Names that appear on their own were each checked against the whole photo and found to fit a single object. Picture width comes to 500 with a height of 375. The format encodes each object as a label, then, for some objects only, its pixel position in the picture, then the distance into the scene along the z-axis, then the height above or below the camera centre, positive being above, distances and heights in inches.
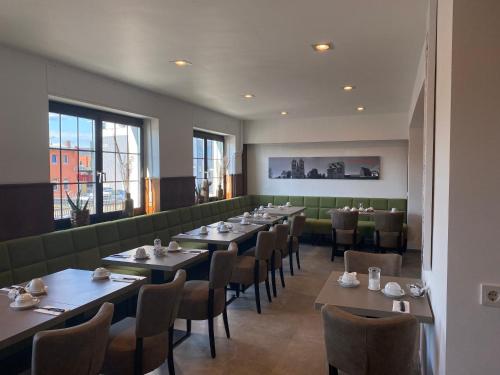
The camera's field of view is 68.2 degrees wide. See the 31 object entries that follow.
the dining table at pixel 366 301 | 82.5 -30.8
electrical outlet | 57.7 -19.0
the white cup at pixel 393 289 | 92.2 -29.0
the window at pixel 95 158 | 165.0 +7.9
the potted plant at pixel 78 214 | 163.3 -17.9
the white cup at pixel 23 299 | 84.8 -29.1
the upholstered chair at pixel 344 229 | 243.9 -36.8
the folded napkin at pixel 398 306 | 82.4 -30.5
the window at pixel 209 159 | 277.3 +11.8
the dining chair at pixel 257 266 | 158.7 -40.5
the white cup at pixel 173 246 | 141.4 -27.9
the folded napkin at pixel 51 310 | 81.5 -30.6
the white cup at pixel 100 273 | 105.7 -28.4
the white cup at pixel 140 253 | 130.4 -28.1
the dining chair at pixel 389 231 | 239.5 -37.5
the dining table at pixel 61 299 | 74.4 -30.6
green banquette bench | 125.6 -28.9
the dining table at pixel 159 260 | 123.7 -30.1
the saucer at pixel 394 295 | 91.7 -30.1
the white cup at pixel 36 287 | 93.3 -28.8
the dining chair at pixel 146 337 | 86.4 -40.8
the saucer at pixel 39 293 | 92.8 -30.0
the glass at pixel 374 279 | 98.0 -28.1
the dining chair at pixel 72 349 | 63.9 -31.5
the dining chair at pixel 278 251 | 177.6 -39.5
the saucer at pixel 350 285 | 100.3 -30.1
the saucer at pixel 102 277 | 105.1 -29.4
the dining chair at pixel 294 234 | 209.0 -34.8
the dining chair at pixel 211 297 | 120.3 -40.6
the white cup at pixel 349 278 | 101.0 -28.8
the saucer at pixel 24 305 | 83.8 -30.1
